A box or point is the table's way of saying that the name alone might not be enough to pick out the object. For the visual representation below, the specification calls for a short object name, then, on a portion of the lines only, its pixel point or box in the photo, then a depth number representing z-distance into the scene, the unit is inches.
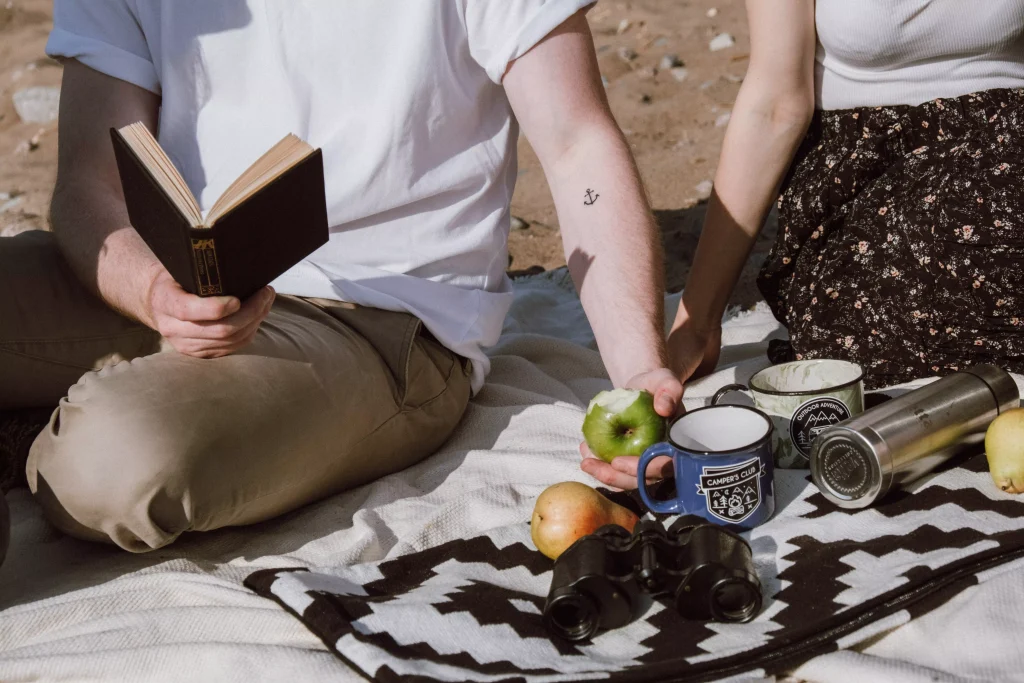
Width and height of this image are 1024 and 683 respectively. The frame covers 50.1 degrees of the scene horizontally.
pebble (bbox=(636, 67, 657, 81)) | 229.3
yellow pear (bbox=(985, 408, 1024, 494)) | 79.9
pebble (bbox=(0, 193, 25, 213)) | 193.2
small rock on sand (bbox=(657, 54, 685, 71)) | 231.8
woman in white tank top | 98.9
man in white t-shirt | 83.1
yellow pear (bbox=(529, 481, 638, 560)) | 78.5
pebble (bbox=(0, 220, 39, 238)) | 177.2
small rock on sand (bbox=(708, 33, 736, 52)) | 234.2
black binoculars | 67.7
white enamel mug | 85.4
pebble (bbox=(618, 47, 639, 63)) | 237.4
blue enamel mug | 76.0
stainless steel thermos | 78.8
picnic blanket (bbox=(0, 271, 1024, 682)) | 67.6
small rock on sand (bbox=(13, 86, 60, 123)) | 234.5
